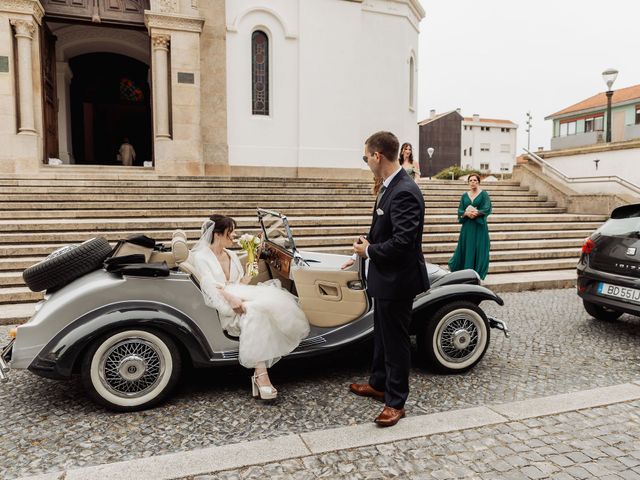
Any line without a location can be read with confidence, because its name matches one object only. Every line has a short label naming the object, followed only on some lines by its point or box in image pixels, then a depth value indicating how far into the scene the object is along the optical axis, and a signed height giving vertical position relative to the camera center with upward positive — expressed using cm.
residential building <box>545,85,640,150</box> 4193 +748
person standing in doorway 1767 +163
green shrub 4528 +242
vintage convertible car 324 -92
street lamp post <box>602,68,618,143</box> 1325 +336
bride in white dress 351 -86
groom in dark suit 304 -41
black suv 498 -73
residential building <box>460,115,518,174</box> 6775 +781
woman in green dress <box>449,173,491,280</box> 722 -45
